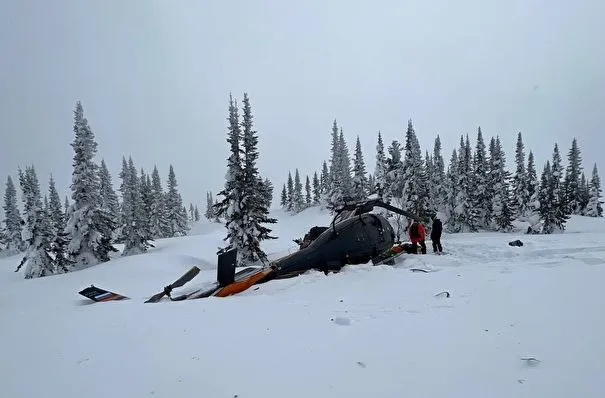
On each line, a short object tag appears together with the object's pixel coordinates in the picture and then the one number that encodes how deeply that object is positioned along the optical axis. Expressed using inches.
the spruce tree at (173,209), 2743.6
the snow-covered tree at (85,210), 1047.0
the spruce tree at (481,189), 1754.4
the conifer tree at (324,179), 2944.1
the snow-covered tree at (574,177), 2230.9
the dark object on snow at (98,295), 338.3
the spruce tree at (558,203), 1614.2
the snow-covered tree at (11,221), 2524.6
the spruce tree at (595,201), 2329.0
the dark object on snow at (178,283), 352.7
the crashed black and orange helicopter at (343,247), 417.4
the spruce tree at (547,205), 1608.3
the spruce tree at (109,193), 2027.6
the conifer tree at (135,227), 1434.5
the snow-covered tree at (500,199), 1755.9
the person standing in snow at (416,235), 536.1
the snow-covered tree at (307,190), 3732.8
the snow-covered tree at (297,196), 3408.0
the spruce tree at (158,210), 2174.0
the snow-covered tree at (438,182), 2084.2
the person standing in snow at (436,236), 547.2
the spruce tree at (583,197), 2441.9
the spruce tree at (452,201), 1775.3
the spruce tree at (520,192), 2038.6
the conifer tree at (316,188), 3456.0
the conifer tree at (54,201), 2180.1
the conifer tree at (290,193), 3503.9
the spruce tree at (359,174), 2207.2
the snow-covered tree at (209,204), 4371.1
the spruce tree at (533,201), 1777.8
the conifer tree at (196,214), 5701.3
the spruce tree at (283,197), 4046.3
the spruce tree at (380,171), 1901.8
